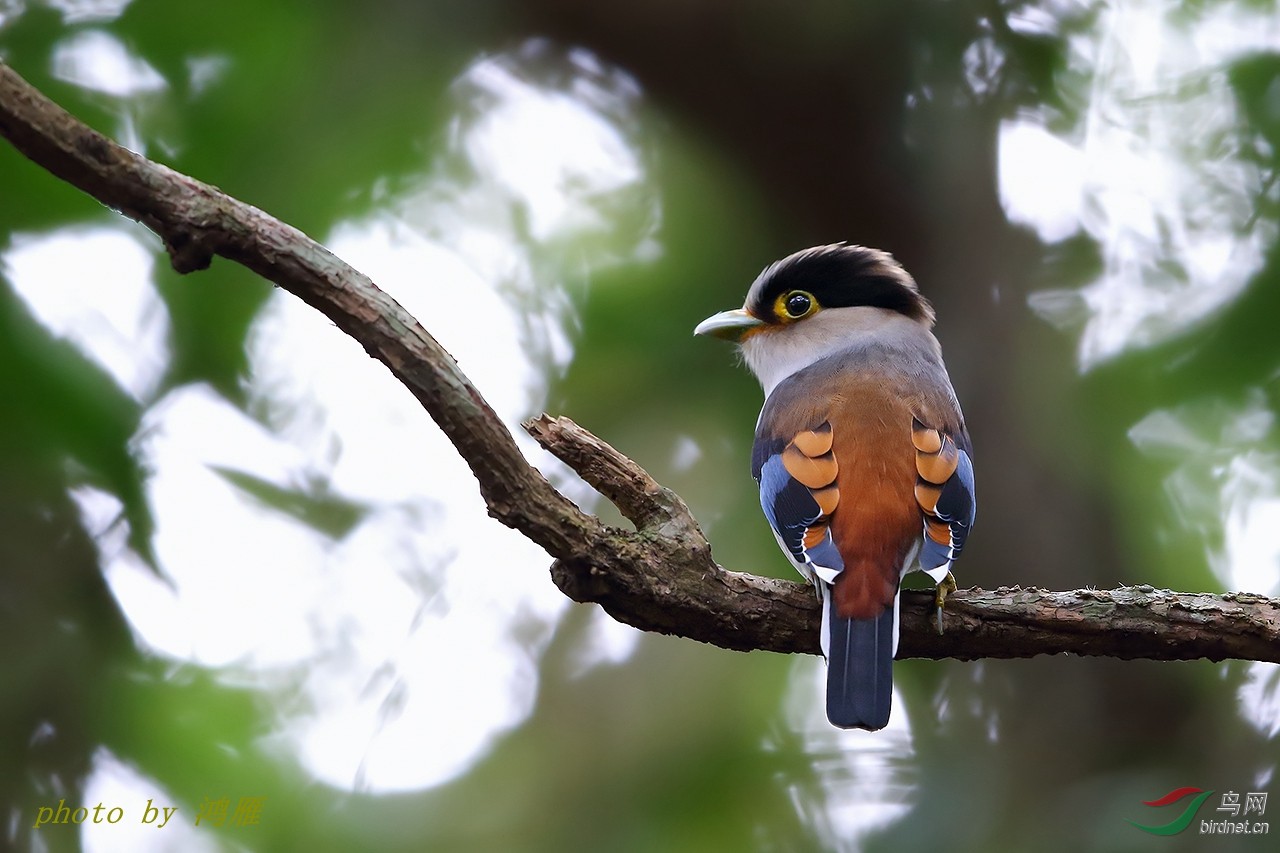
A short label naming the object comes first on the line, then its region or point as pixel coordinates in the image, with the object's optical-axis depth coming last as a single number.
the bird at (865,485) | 6.32
